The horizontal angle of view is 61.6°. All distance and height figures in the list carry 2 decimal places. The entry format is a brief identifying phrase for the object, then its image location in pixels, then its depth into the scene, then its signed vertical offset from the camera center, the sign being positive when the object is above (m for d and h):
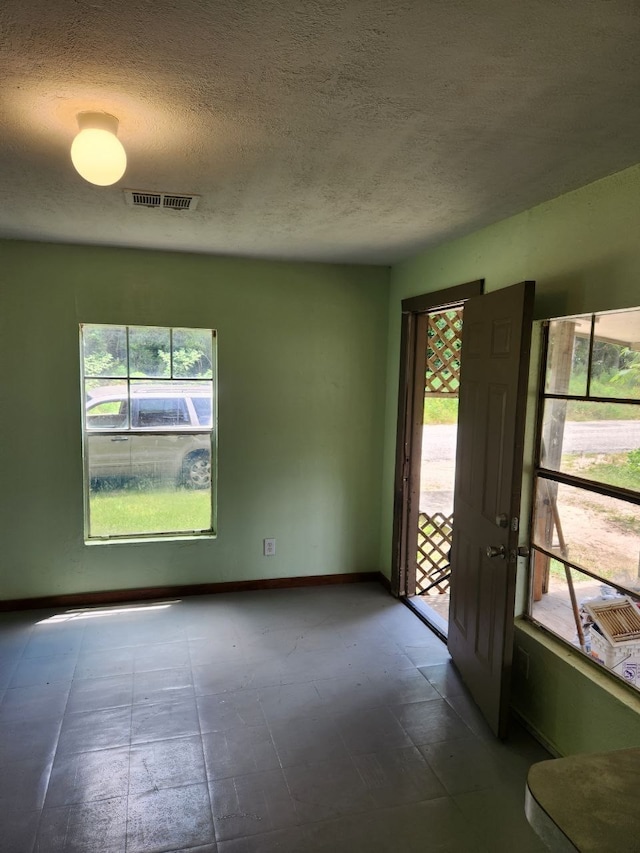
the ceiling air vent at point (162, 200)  2.34 +0.77
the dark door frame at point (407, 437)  3.72 -0.39
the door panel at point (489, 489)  2.29 -0.49
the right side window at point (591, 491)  1.98 -0.42
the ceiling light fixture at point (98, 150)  1.53 +0.63
